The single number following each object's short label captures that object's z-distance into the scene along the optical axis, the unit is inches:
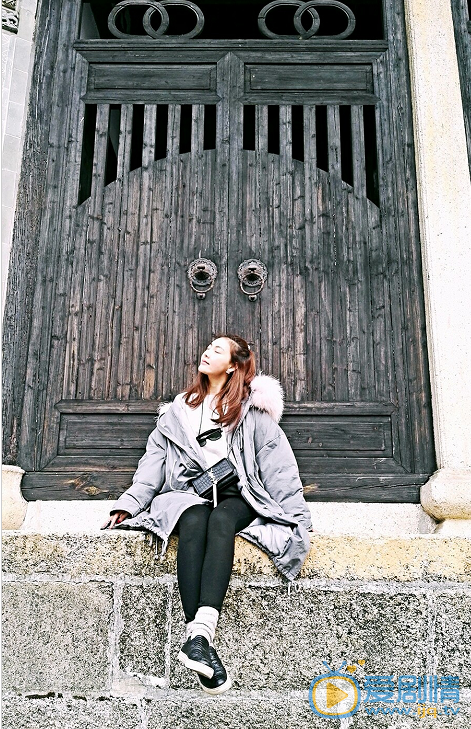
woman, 128.1
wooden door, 185.6
